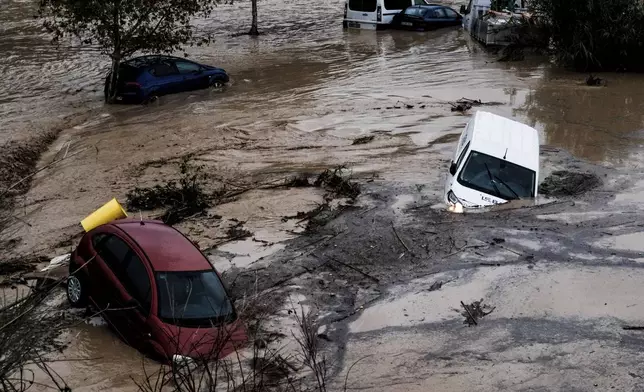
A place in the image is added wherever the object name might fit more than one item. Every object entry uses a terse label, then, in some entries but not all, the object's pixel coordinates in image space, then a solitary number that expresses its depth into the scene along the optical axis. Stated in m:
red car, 9.09
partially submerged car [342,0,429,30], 32.44
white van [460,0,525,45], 28.39
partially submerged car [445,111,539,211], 13.54
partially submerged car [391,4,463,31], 31.91
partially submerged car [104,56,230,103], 21.64
